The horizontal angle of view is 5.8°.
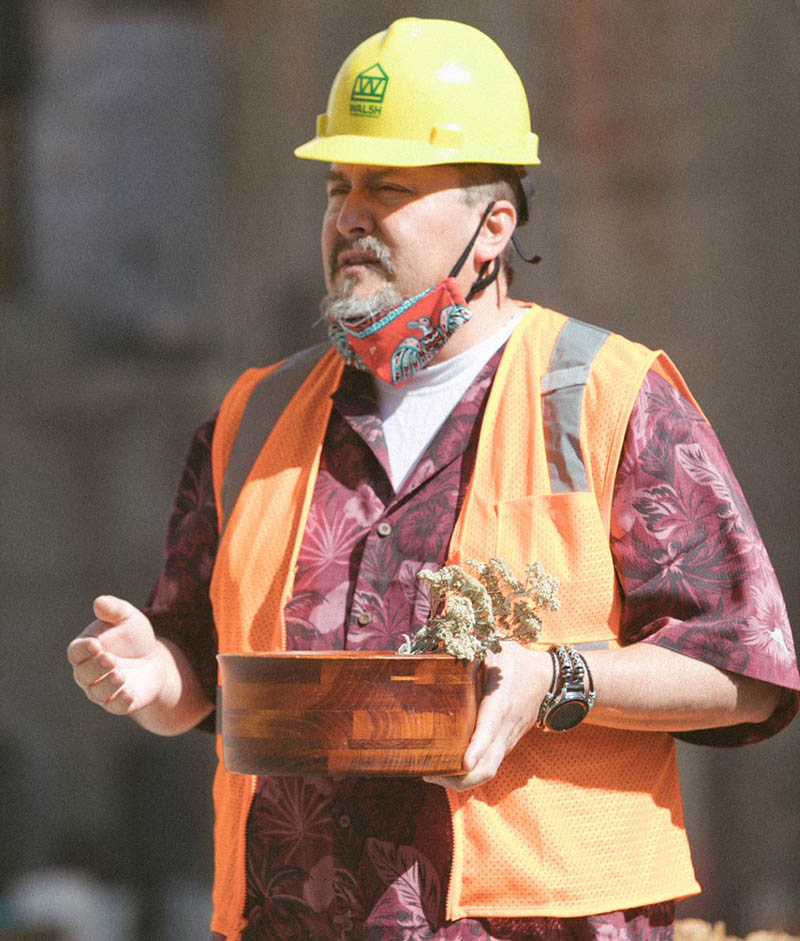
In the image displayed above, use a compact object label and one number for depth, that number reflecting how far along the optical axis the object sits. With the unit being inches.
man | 308.8
